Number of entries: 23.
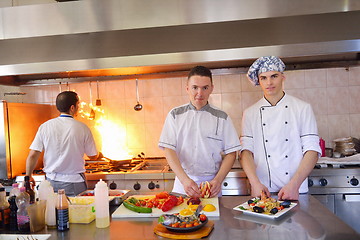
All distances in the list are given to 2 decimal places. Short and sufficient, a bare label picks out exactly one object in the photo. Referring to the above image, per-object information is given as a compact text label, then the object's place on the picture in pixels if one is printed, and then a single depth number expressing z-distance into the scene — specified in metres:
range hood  1.81
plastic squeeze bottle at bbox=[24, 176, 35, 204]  1.58
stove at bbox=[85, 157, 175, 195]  3.10
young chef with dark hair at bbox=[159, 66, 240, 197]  2.23
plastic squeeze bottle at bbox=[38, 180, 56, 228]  1.58
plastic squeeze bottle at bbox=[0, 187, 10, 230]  1.59
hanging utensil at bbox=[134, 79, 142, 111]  3.73
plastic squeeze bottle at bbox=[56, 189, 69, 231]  1.51
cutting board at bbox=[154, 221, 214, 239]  1.36
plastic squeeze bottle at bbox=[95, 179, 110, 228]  1.54
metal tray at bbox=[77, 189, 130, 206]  1.88
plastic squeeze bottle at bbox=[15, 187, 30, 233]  1.54
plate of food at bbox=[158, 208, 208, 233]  1.38
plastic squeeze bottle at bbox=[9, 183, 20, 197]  1.60
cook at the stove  2.88
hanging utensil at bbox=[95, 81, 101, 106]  3.79
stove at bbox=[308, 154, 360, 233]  2.85
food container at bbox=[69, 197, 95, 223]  1.61
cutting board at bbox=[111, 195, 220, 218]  1.64
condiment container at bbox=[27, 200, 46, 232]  1.53
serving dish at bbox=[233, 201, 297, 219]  1.52
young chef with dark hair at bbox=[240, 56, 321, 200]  2.02
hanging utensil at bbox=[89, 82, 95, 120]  3.81
